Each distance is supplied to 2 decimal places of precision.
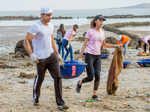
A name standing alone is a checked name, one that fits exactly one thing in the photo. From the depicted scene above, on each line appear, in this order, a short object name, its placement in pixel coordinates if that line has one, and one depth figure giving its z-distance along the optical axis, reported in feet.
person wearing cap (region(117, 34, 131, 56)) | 42.63
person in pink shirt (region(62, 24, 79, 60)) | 42.63
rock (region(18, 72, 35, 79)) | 31.60
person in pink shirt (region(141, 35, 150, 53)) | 49.62
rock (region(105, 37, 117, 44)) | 70.43
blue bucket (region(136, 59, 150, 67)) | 38.62
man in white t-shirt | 18.34
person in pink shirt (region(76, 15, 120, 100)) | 21.45
